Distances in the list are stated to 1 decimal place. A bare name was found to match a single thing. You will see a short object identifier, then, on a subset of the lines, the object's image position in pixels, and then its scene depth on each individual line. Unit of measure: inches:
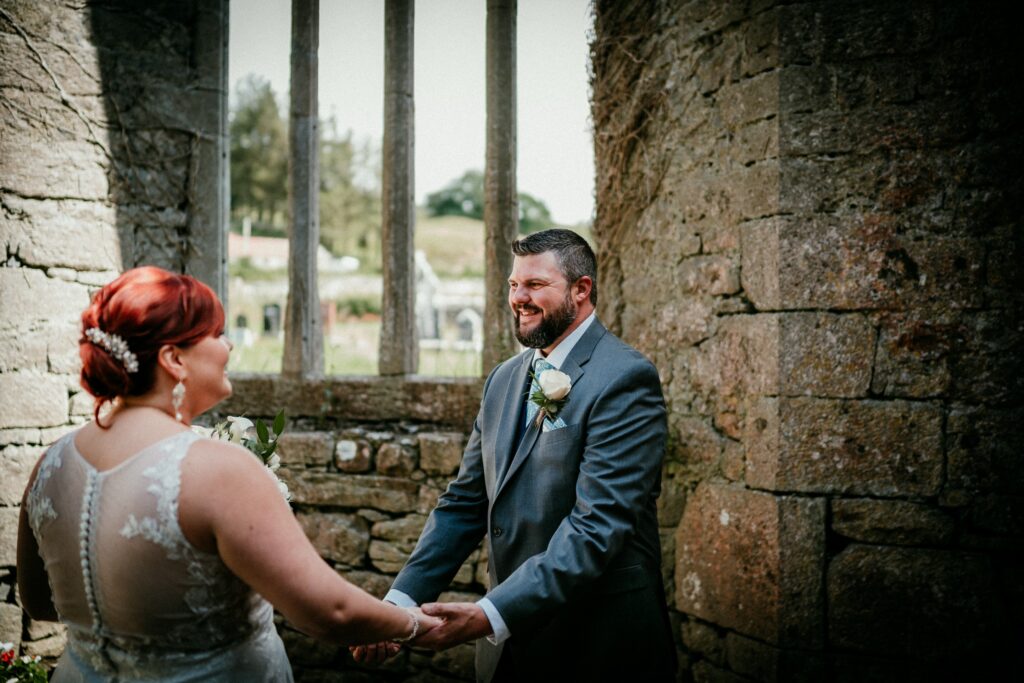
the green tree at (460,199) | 1278.3
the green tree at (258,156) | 1013.8
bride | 59.5
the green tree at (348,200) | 1274.6
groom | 80.1
